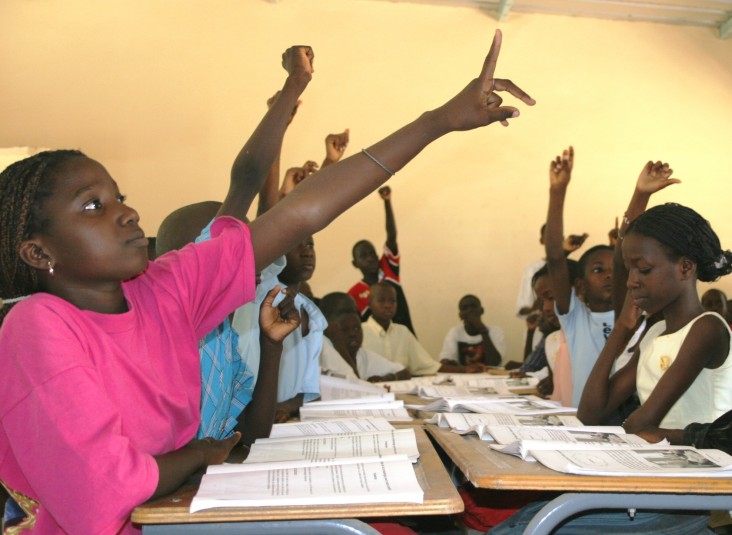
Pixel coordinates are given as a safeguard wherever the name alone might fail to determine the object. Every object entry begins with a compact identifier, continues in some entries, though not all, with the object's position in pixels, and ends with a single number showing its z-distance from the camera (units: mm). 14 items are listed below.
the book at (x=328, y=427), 1719
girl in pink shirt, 1070
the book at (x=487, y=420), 1752
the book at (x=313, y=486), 1093
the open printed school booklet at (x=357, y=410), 2086
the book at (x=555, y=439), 1412
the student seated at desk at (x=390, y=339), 4691
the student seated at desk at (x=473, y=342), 5402
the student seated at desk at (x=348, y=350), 3543
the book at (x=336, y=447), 1371
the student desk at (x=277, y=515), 1088
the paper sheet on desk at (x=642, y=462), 1244
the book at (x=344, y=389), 2691
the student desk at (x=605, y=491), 1221
